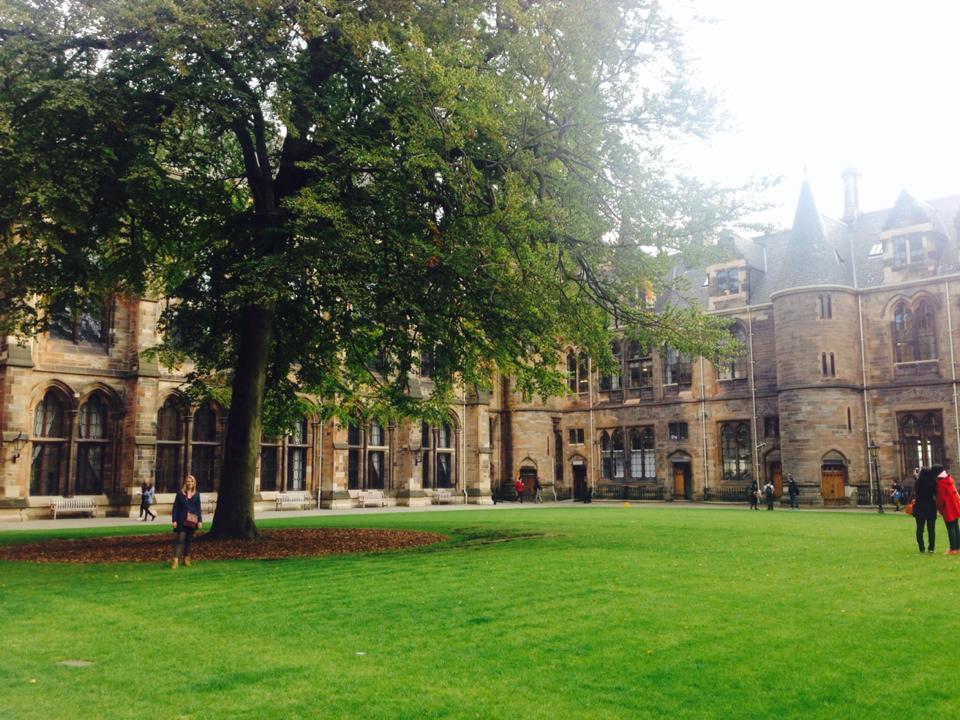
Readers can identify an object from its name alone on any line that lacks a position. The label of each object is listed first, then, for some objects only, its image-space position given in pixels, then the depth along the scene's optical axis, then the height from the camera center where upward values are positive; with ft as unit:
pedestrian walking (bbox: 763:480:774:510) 119.03 -4.45
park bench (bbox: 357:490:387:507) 124.06 -4.87
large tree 42.57 +16.58
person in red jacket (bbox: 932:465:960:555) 43.80 -2.37
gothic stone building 98.43 +7.70
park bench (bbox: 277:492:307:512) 114.67 -4.57
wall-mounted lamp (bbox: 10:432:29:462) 89.30 +2.80
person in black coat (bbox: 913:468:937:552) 44.83 -2.36
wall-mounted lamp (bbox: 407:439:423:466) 130.00 +2.22
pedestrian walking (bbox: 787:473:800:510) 125.29 -4.73
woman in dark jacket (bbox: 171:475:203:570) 41.19 -2.35
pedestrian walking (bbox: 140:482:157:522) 89.10 -3.25
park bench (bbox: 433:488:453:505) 135.95 -5.09
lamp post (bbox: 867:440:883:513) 129.53 +0.27
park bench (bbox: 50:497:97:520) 93.81 -4.03
